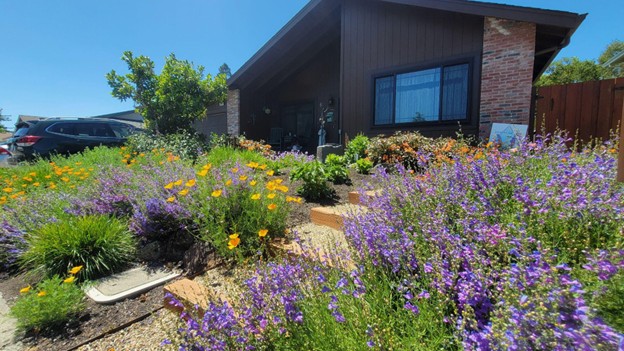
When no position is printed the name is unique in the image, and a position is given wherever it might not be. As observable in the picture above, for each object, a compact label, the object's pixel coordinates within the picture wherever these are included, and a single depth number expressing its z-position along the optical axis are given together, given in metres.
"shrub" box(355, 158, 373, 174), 5.32
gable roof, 5.34
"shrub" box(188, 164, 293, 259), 2.40
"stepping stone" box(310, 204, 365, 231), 3.02
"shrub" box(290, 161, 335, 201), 3.82
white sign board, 5.73
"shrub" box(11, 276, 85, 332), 1.92
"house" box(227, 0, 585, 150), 5.95
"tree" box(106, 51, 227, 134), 9.59
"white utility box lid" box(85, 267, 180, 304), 2.21
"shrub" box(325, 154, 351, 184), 4.45
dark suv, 7.74
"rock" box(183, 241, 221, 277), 2.44
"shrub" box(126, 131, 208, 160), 7.88
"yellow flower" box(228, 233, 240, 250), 1.91
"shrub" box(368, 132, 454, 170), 5.33
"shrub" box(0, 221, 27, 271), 2.85
